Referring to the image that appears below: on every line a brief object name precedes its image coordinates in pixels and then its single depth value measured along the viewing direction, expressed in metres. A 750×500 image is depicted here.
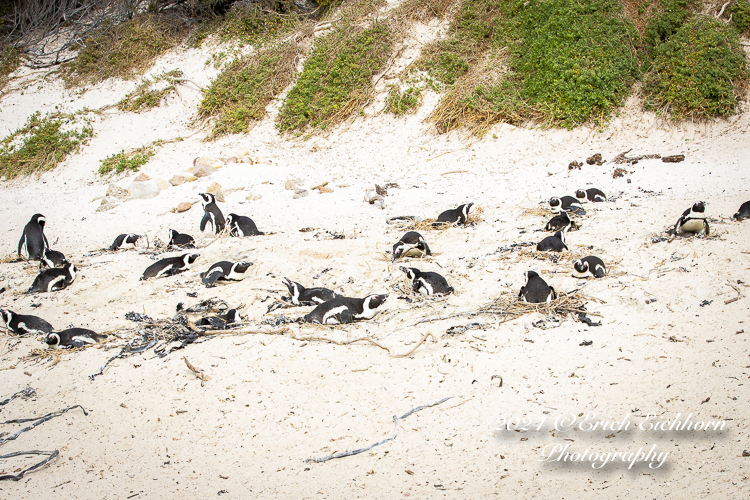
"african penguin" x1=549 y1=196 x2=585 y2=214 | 13.16
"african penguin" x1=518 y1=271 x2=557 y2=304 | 8.09
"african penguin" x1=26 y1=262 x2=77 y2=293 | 10.98
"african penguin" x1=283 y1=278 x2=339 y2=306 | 9.27
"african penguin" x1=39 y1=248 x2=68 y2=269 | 12.56
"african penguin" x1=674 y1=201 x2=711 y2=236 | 9.63
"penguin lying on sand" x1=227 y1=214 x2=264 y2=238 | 13.90
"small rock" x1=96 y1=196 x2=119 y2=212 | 17.85
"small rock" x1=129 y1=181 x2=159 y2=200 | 18.20
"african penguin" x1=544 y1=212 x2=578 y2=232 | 11.55
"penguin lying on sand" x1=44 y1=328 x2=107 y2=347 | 8.50
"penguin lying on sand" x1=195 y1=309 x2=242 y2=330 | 8.64
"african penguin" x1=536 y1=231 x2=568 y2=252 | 10.33
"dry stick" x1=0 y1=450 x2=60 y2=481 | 5.77
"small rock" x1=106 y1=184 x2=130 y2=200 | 18.44
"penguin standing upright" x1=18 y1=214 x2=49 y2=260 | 13.87
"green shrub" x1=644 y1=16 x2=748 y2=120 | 16.31
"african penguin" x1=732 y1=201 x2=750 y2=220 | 10.40
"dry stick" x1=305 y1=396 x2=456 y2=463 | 5.68
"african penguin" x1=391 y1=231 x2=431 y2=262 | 10.95
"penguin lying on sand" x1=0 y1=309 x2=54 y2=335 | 9.22
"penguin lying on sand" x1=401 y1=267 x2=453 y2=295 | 9.05
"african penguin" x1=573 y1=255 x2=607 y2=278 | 8.91
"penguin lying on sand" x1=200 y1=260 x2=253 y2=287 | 10.55
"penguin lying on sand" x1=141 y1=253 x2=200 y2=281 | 11.13
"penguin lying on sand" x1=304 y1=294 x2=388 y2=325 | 8.42
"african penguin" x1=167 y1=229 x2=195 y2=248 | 13.50
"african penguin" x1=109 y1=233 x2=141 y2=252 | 14.05
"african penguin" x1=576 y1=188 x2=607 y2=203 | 13.85
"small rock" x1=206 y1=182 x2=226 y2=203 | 17.06
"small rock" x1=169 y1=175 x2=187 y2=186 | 18.66
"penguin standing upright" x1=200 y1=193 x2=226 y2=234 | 14.40
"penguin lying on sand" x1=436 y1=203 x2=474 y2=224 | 13.16
